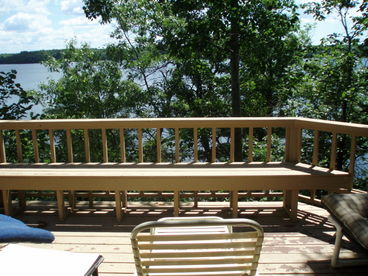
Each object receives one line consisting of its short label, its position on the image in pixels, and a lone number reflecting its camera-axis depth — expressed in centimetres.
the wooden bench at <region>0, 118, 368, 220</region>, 346
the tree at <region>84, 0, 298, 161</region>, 734
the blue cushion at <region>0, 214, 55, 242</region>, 158
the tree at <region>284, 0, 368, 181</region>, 818
